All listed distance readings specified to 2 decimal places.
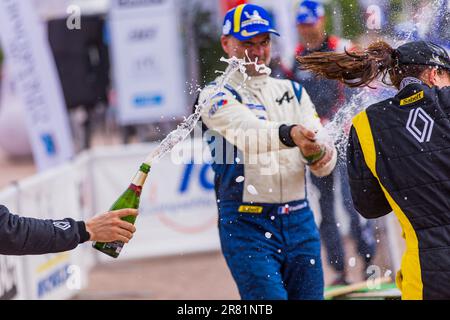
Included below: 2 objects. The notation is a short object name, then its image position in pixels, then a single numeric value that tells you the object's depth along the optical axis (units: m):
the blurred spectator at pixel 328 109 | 9.09
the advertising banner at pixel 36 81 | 17.78
